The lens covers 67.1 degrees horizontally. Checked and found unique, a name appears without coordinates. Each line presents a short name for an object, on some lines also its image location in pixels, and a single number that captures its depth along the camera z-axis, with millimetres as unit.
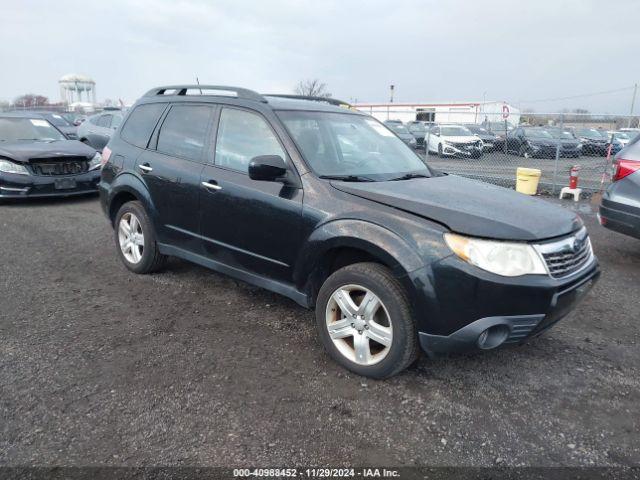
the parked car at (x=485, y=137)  14188
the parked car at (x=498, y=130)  14180
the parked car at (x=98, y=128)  11570
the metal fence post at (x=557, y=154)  10045
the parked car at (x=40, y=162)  7770
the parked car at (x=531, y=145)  14055
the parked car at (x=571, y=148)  14023
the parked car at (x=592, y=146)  12437
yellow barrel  9977
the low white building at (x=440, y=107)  34469
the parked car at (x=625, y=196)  5035
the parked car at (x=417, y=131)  19472
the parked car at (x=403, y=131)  18588
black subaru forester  2707
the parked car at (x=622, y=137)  16438
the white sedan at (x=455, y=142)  14256
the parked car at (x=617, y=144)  15357
